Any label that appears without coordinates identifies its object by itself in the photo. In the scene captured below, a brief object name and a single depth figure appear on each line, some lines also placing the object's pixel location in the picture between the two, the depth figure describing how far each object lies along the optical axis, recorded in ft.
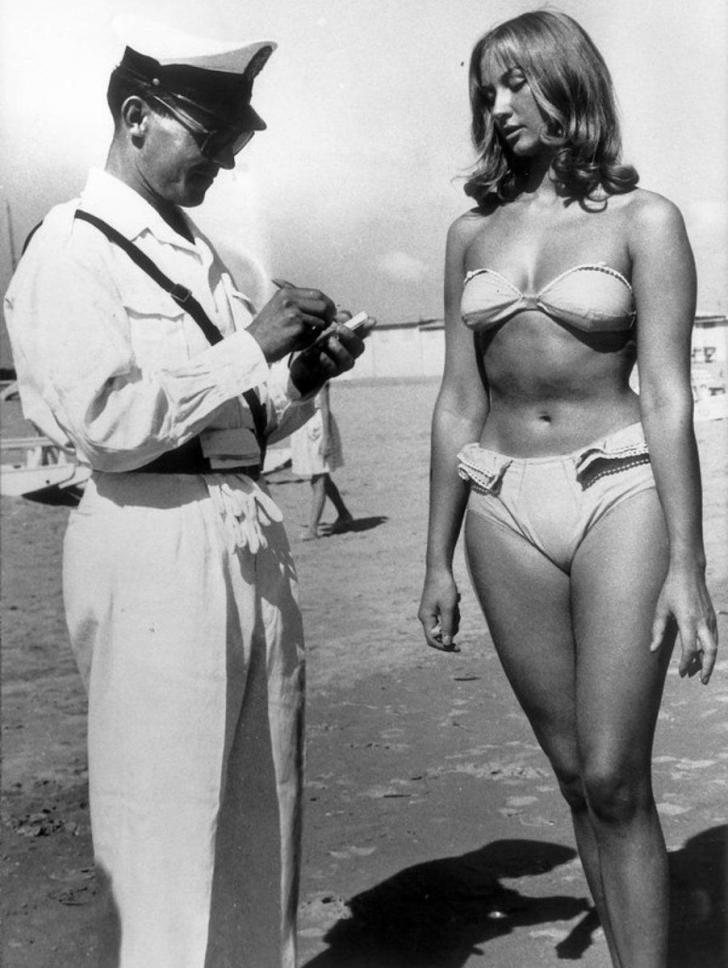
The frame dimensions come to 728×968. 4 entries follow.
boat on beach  42.75
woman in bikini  8.98
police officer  8.32
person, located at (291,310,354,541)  36.11
